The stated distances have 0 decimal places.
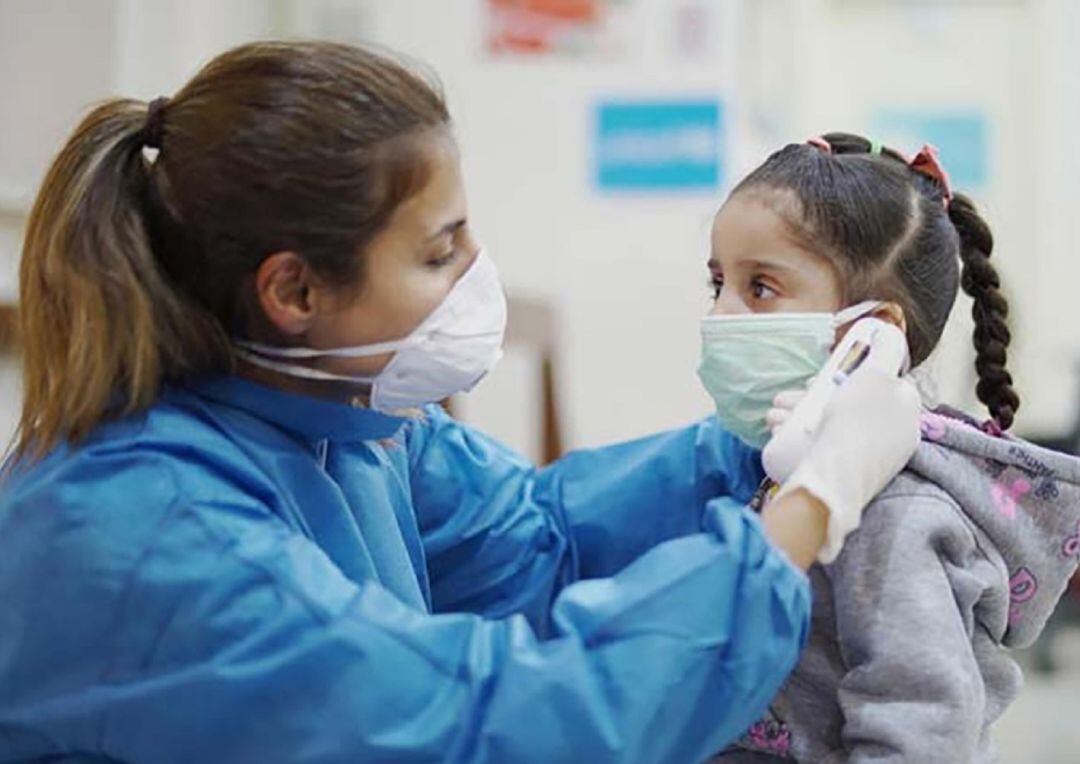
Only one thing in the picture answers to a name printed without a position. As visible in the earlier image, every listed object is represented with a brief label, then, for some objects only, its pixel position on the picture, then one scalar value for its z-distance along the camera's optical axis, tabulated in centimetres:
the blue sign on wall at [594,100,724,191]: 371
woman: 105
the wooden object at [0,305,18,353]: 249
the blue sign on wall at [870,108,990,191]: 614
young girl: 120
